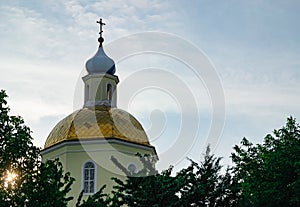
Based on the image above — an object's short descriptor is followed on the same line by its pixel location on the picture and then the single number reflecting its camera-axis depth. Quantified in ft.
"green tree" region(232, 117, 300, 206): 71.26
